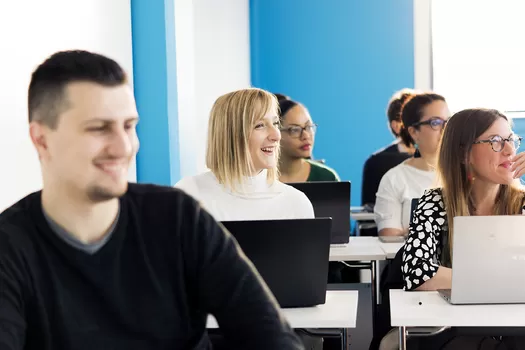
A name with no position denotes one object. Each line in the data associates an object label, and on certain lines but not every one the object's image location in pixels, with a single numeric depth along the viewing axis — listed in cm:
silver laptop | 241
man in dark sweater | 146
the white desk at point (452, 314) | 233
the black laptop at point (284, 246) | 235
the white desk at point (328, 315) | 235
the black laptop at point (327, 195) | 374
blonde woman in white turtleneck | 312
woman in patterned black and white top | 296
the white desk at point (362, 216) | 513
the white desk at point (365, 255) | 366
